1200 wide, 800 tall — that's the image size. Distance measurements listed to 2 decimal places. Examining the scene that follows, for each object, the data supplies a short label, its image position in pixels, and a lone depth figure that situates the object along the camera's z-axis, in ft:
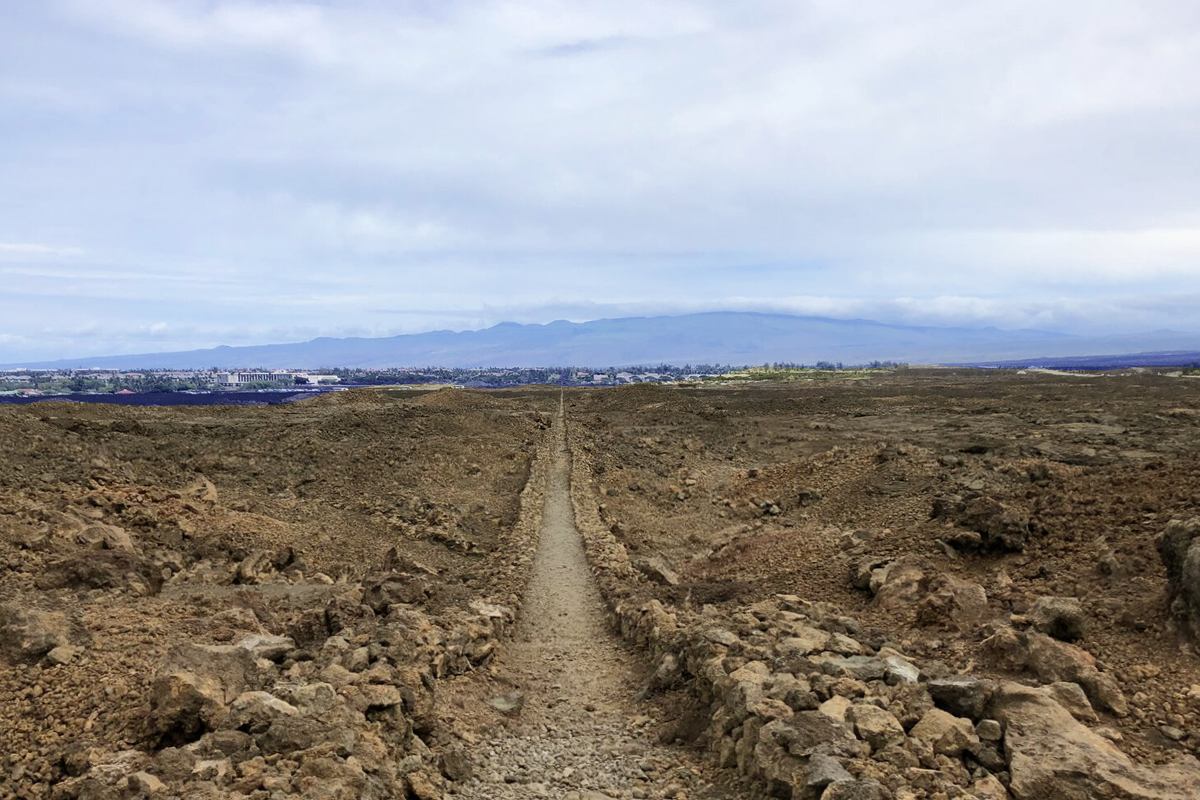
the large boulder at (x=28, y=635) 25.75
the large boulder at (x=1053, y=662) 21.38
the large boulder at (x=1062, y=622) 25.39
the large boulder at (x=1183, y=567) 23.98
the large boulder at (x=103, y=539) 42.16
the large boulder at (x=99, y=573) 37.01
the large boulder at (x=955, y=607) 29.50
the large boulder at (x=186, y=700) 21.18
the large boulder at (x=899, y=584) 33.32
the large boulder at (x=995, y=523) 36.29
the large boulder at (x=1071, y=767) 16.92
